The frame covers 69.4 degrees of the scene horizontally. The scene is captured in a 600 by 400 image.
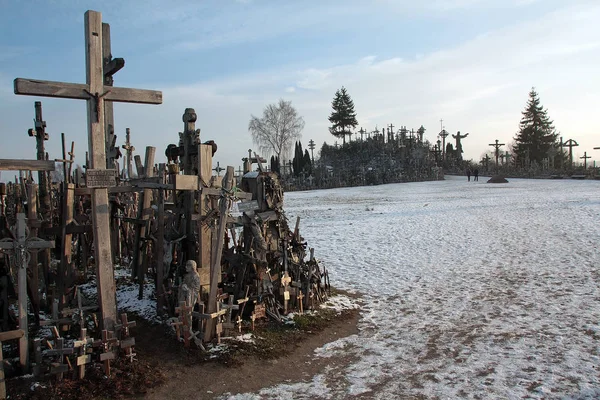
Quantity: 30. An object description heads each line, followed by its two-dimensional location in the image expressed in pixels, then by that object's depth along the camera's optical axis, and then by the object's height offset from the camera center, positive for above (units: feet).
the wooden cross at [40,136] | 34.78 +4.42
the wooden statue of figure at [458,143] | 223.71 +19.72
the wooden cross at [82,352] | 16.03 -6.13
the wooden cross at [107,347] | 16.39 -6.22
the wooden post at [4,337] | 14.96 -5.38
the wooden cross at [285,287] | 23.59 -5.63
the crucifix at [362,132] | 212.64 +25.03
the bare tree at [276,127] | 187.01 +25.02
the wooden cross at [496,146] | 191.81 +15.39
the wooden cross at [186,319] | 19.39 -5.92
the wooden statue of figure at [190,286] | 19.94 -4.59
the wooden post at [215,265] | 19.34 -3.58
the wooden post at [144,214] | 27.14 -1.74
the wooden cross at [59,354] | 15.83 -6.13
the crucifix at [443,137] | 218.79 +22.65
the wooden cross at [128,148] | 39.71 +3.68
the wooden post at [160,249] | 23.92 -3.49
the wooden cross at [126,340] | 17.49 -6.20
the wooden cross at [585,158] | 151.12 +7.07
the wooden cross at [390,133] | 206.79 +23.33
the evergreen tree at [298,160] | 182.31 +10.51
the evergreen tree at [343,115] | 216.33 +34.21
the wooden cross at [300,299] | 24.57 -6.52
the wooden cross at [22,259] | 16.30 -2.65
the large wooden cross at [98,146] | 17.70 +1.78
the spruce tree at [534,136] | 198.90 +20.35
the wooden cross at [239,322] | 21.29 -6.77
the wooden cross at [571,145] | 159.84 +12.43
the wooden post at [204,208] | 21.77 -1.09
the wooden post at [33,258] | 21.24 -3.44
